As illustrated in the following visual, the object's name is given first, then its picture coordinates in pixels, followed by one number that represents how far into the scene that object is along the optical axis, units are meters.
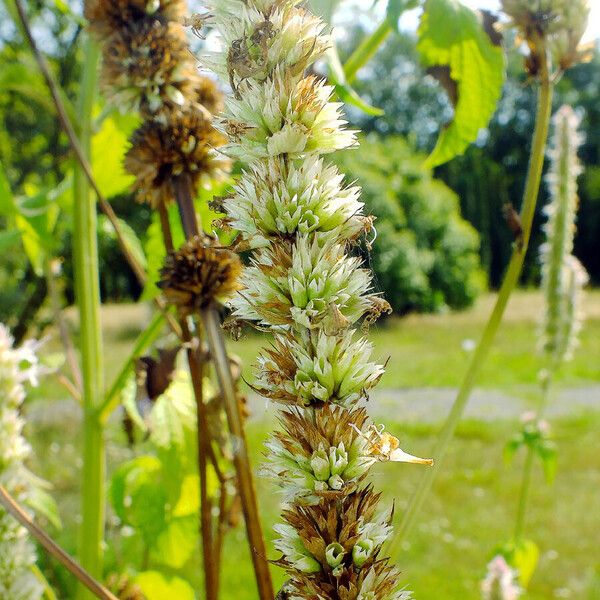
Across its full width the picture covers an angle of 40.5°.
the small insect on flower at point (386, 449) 0.30
